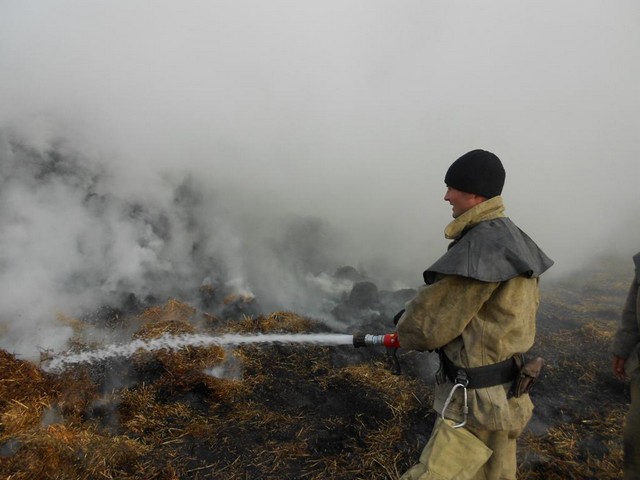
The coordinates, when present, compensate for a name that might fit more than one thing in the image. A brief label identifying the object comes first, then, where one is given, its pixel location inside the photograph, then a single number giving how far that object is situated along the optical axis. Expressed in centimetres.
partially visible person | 290
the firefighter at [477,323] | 213
